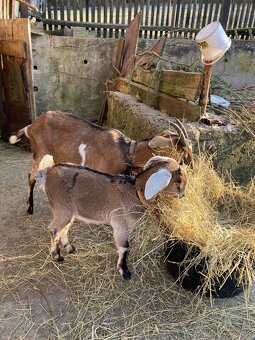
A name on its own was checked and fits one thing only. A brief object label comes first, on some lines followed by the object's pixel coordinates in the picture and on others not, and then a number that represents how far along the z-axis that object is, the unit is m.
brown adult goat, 2.98
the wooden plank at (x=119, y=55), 5.72
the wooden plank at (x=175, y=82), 3.73
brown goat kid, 2.61
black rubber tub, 2.47
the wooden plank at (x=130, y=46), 5.41
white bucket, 3.03
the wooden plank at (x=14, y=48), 4.78
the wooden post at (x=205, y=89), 3.44
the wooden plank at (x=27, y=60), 4.68
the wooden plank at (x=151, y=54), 4.99
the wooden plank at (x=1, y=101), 5.32
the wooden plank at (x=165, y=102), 3.78
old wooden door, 4.78
